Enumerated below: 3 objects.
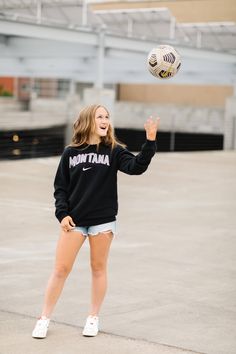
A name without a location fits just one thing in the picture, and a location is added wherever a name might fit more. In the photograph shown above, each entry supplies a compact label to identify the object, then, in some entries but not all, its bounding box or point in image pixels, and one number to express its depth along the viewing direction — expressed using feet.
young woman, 23.52
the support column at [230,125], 156.62
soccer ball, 32.85
